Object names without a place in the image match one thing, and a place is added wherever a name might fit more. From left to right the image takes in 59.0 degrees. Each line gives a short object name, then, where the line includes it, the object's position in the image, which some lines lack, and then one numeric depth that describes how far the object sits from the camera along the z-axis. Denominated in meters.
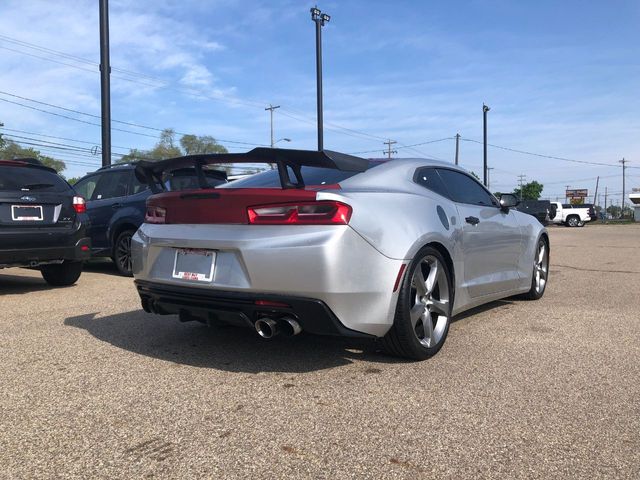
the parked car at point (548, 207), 38.51
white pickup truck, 42.41
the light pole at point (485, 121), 35.81
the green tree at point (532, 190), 106.41
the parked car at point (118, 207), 8.14
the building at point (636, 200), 71.38
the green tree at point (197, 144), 60.84
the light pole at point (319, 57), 18.03
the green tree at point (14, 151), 49.67
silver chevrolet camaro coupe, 3.24
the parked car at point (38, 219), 6.30
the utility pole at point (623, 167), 102.56
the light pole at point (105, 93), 11.74
